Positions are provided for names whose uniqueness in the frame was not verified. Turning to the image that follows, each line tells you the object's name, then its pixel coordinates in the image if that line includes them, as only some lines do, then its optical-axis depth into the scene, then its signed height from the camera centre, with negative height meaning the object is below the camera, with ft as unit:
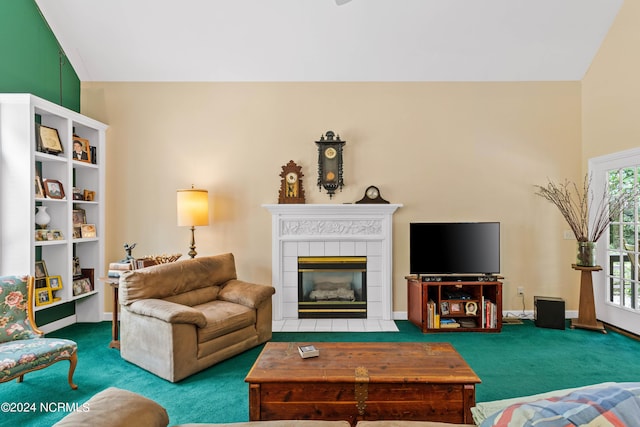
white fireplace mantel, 13.28 -1.35
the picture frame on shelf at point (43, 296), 10.81 -2.77
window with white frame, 11.79 -1.39
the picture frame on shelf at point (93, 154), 13.04 +2.38
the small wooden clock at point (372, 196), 13.35 +0.66
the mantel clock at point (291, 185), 13.35 +1.12
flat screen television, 12.43 -1.39
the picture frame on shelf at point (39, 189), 10.66 +0.81
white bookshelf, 10.14 +0.58
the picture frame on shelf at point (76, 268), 12.60 -2.11
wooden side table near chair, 10.36 -3.35
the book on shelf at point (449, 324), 12.09 -4.17
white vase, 10.94 -0.11
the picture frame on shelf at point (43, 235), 10.71 -0.71
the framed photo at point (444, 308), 12.23 -3.61
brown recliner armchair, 8.48 -3.00
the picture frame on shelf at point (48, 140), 10.78 +2.48
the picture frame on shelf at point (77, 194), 12.28 +0.73
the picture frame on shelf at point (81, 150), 12.17 +2.41
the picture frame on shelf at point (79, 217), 12.50 -0.14
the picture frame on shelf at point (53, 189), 10.99 +0.85
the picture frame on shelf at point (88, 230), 12.53 -0.64
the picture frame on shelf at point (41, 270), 11.04 -1.94
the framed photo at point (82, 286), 12.21 -2.78
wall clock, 13.43 +2.03
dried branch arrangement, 12.50 +0.24
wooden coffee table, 6.09 -3.45
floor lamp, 12.09 +0.18
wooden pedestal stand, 12.09 -3.49
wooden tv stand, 12.05 -3.58
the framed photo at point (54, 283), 11.27 -2.42
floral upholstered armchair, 7.03 -3.04
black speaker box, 12.22 -3.84
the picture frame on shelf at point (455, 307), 12.24 -3.58
